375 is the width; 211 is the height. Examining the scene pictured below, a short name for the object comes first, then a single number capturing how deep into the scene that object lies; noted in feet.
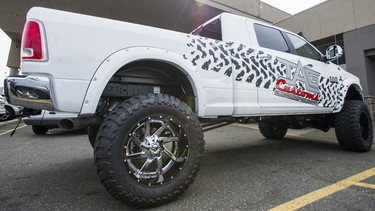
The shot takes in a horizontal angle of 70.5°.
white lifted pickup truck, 7.01
